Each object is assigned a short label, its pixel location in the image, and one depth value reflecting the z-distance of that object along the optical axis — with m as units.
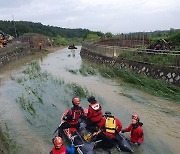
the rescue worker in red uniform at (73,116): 5.73
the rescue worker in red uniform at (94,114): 5.62
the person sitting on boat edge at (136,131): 5.44
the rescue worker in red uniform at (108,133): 5.17
